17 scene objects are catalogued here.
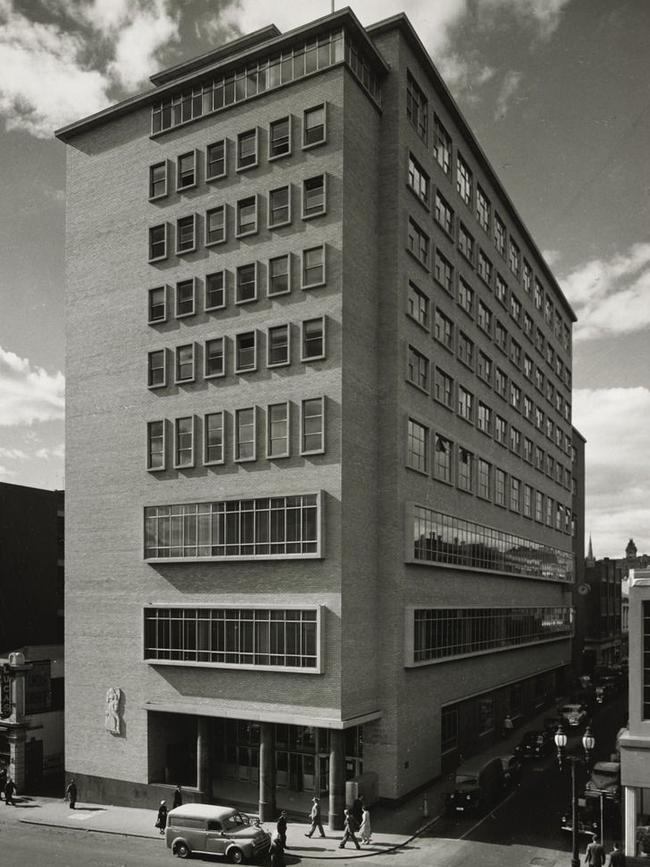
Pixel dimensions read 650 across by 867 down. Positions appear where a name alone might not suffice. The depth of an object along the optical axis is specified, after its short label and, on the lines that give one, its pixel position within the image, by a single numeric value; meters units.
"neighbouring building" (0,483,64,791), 47.50
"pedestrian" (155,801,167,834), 36.81
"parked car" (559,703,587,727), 59.91
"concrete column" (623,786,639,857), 31.64
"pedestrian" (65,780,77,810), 41.91
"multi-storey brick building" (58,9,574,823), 39.53
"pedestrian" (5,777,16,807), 42.53
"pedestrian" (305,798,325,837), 35.28
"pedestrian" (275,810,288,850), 31.20
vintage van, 32.19
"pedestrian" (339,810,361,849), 33.75
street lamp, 29.42
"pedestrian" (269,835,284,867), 30.38
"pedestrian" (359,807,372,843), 34.09
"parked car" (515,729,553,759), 50.69
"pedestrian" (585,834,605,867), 28.80
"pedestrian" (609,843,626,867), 27.73
